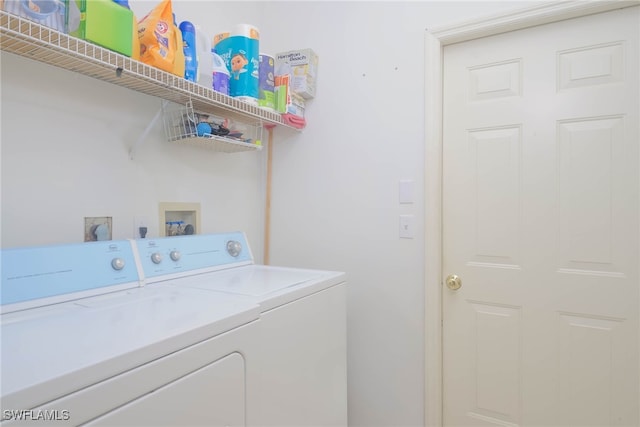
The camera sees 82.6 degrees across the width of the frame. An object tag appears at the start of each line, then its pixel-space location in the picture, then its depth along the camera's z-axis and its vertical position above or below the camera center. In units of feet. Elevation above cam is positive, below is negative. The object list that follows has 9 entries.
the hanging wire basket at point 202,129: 5.03 +1.21
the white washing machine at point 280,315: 3.69 -1.19
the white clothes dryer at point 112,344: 2.02 -0.87
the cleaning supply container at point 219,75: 5.15 +1.96
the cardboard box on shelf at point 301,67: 6.59 +2.66
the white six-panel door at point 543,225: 4.88 -0.15
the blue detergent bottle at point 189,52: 4.66 +2.09
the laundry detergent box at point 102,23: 3.58 +1.92
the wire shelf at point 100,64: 3.18 +1.57
